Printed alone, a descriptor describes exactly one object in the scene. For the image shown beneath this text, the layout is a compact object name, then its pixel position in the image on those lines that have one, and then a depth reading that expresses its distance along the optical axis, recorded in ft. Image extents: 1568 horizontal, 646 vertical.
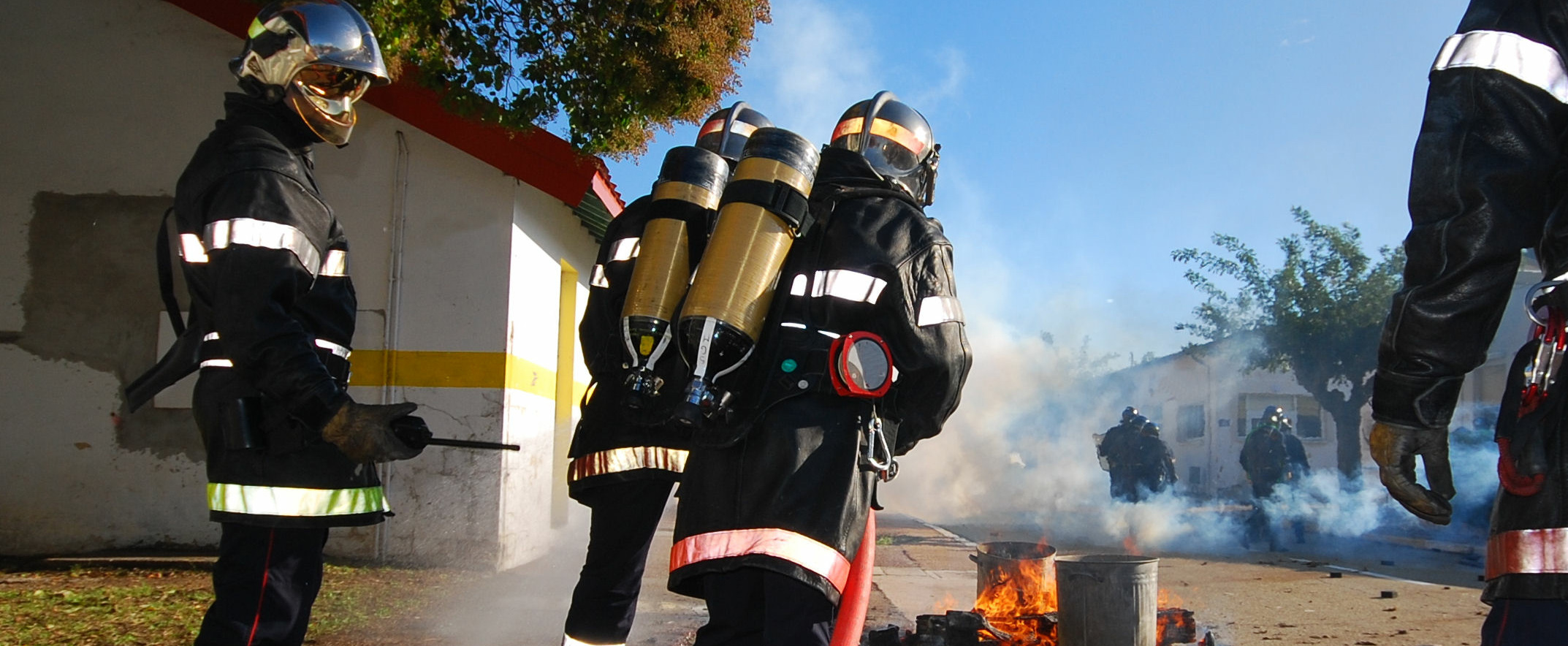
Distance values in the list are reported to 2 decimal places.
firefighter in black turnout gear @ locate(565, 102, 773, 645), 10.91
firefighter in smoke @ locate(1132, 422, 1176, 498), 51.19
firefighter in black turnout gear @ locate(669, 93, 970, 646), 8.20
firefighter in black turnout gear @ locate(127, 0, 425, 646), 7.97
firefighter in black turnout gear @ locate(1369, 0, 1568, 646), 6.11
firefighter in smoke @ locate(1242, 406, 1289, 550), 45.91
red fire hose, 9.44
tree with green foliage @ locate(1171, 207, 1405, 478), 71.00
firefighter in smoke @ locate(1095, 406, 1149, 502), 52.06
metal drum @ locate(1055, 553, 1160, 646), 14.70
